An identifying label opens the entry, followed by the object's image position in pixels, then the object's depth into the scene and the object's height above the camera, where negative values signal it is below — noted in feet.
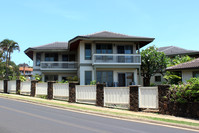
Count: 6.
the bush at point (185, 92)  36.63 -2.93
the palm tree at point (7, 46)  165.89 +27.91
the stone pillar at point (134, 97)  43.07 -4.56
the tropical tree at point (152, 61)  88.91 +7.59
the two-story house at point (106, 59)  73.10 +7.19
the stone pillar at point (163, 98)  40.03 -4.48
